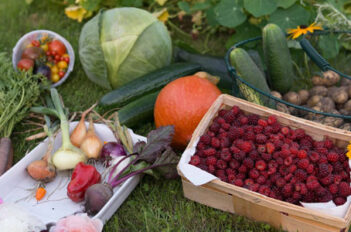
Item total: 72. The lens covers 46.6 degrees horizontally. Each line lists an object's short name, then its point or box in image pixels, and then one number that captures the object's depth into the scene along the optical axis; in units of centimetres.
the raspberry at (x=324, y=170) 163
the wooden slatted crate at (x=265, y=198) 155
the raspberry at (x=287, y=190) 162
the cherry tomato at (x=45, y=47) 281
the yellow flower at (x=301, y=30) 230
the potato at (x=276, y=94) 223
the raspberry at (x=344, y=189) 159
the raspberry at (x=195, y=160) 174
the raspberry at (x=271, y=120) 183
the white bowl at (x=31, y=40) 275
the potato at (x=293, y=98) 224
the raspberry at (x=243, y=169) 171
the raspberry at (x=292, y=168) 165
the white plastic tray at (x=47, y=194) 187
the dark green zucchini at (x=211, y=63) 257
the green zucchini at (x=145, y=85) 241
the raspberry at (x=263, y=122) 182
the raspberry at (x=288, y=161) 166
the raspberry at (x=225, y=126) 185
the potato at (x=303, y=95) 229
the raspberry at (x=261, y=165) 169
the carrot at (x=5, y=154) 209
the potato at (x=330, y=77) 234
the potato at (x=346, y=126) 200
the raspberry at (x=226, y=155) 174
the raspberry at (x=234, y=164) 173
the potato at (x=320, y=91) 228
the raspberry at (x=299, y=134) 179
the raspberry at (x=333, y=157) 168
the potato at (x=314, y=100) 221
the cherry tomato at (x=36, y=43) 278
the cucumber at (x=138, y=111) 234
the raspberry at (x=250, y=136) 177
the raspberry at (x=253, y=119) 186
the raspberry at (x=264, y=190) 163
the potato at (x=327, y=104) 215
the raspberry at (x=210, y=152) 176
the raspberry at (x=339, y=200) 157
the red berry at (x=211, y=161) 174
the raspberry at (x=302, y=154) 167
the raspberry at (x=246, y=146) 173
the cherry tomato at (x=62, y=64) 278
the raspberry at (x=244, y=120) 186
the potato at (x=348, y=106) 218
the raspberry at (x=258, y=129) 180
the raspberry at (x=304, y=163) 164
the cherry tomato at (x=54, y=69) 278
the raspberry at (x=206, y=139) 181
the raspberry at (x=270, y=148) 171
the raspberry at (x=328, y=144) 175
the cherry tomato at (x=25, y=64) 262
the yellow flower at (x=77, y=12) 331
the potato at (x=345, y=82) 236
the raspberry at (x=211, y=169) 172
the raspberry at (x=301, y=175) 163
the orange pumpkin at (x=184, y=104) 210
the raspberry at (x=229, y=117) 189
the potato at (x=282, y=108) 210
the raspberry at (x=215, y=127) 186
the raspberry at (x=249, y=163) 170
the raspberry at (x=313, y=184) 160
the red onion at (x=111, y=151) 204
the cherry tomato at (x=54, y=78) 277
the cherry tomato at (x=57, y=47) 279
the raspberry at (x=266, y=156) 170
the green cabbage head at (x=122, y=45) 252
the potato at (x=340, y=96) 221
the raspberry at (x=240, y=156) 172
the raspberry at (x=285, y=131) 180
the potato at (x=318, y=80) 238
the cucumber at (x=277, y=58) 216
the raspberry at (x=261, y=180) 167
